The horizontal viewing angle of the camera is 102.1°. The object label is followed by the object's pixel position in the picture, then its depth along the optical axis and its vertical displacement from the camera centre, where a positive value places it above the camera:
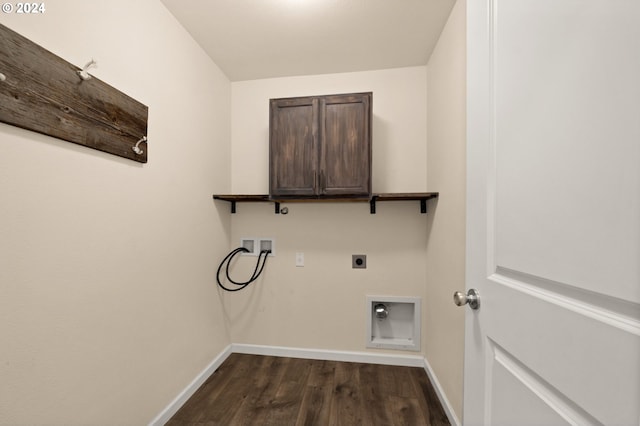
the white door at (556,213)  0.40 +0.00
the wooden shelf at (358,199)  1.90 +0.09
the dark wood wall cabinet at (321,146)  1.90 +0.48
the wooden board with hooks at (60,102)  0.85 +0.43
